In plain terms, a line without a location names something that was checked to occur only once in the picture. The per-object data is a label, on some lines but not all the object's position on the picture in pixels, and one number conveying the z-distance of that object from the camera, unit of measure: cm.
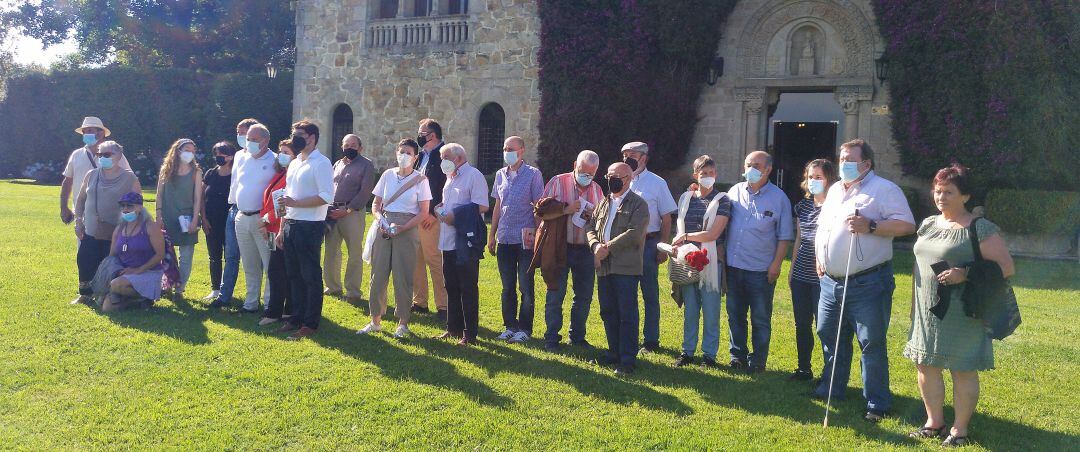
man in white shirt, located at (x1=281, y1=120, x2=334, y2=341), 695
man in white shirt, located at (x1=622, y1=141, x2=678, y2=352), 671
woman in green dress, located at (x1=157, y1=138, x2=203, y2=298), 850
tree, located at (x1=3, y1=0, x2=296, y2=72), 3553
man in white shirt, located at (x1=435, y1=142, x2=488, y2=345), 691
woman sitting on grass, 783
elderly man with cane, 516
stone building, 1617
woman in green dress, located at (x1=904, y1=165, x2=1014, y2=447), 465
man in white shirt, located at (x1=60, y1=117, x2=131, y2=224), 864
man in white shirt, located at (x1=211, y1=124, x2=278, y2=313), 772
